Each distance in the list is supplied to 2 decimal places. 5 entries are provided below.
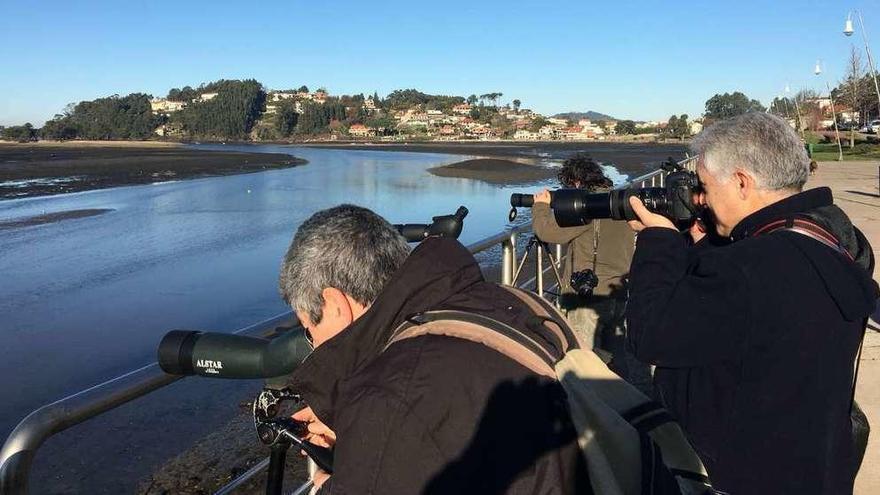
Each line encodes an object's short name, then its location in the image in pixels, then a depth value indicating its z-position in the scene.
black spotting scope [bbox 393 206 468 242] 1.85
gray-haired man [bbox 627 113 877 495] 1.48
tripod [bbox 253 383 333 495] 1.32
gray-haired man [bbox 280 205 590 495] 1.04
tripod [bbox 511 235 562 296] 3.88
